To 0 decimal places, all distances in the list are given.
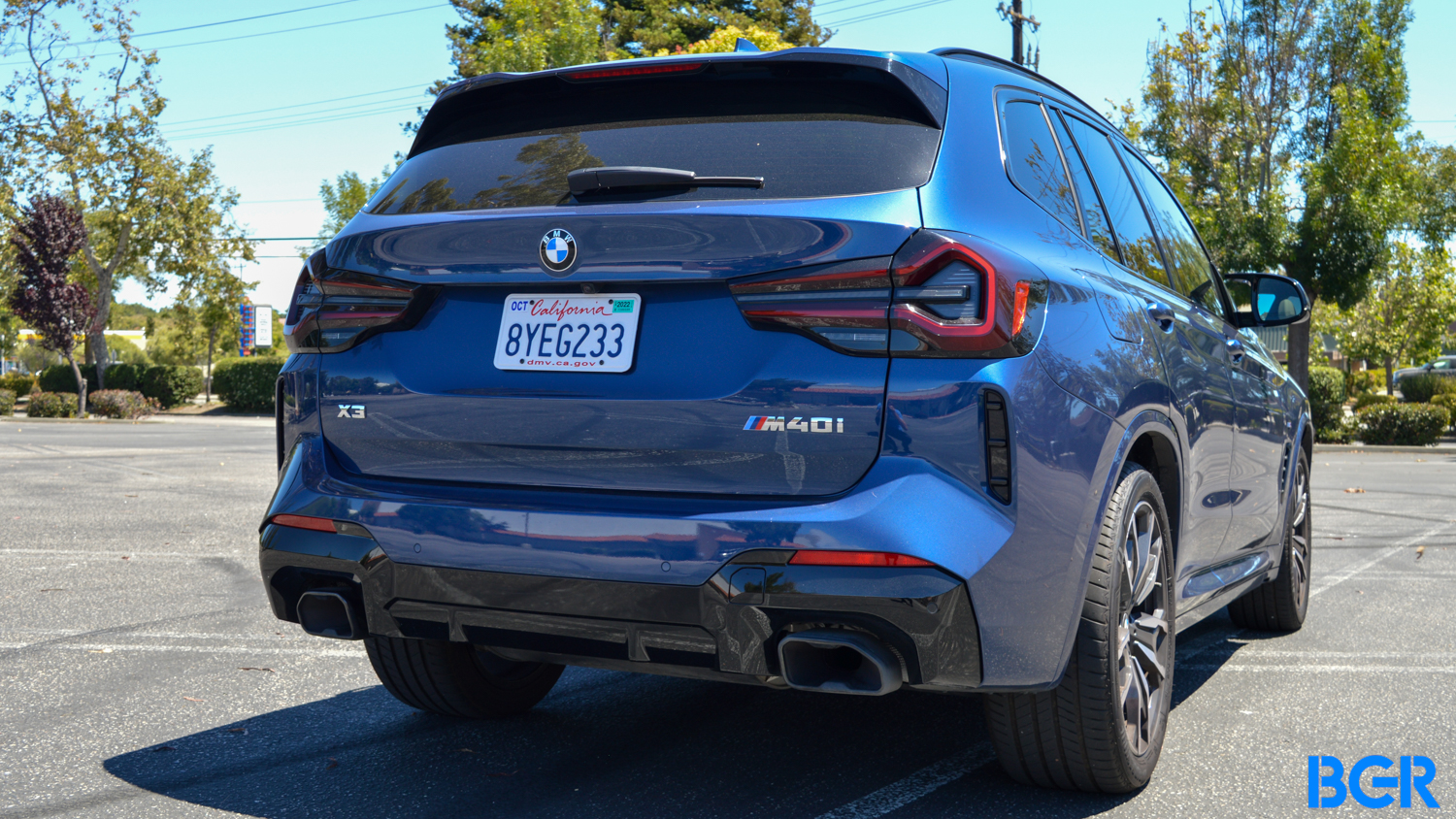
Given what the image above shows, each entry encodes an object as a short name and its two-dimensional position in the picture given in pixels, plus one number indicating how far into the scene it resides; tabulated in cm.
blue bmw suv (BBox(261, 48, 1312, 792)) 250
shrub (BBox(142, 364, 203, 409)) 3903
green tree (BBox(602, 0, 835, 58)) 3797
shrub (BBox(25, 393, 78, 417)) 3325
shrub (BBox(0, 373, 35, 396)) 4769
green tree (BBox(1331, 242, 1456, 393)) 3738
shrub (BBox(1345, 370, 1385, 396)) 4019
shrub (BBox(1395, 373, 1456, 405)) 3378
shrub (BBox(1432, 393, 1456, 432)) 2588
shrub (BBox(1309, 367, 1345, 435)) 2362
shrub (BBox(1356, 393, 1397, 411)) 2341
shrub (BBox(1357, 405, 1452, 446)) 2188
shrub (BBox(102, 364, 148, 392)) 4003
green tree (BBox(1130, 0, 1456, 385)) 2242
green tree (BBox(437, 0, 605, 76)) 1791
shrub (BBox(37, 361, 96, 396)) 4316
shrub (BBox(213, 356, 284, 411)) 3691
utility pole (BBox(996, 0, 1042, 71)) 2455
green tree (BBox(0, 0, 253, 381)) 3609
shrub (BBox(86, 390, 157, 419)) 3250
